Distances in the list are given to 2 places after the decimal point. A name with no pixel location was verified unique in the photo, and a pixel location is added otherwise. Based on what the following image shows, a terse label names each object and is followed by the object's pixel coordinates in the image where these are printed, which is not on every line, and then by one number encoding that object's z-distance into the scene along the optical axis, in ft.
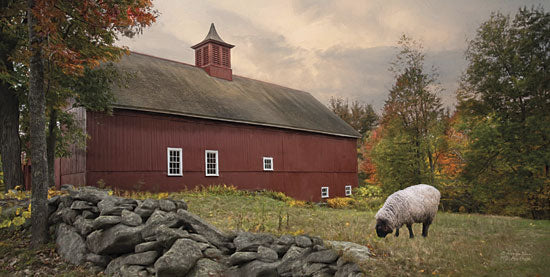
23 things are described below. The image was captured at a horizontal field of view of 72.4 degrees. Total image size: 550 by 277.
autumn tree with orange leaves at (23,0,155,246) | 32.50
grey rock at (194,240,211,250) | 26.78
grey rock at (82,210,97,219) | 31.37
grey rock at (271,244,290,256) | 26.09
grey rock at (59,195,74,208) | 33.96
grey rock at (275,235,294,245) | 26.35
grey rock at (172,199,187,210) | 32.41
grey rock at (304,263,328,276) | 23.48
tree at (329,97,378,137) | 170.71
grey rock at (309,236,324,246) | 25.85
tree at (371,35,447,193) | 69.67
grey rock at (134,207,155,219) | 30.25
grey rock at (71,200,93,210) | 31.96
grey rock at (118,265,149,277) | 26.37
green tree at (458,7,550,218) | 61.93
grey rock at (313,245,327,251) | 25.04
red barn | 58.85
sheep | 31.81
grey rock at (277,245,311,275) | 24.44
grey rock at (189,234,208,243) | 27.27
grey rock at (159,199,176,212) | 30.89
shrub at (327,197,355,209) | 82.22
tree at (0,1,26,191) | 42.78
